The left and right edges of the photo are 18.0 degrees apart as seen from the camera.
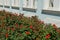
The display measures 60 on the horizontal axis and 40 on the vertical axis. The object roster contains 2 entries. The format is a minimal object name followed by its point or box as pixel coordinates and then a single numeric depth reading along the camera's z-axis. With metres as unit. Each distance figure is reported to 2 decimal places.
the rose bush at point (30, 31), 3.94
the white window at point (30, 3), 6.65
